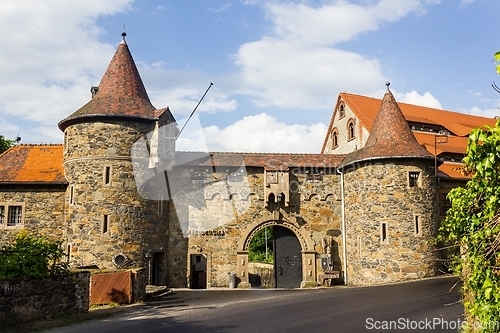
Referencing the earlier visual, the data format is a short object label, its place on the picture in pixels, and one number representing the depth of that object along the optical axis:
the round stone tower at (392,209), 19.09
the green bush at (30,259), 11.41
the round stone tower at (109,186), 18.78
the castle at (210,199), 19.14
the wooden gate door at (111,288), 14.70
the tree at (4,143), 33.58
